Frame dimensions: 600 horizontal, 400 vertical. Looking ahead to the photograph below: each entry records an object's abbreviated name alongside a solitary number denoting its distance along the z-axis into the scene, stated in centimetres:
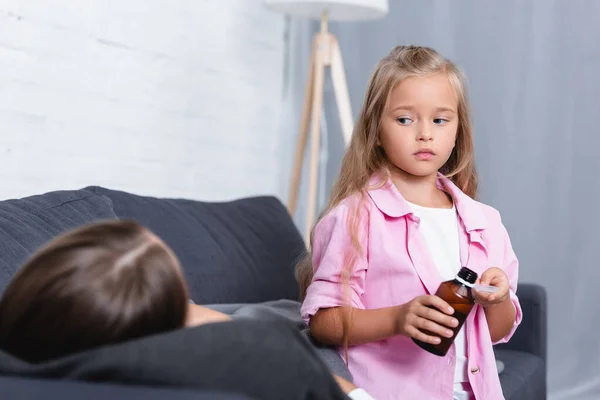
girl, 181
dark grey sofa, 130
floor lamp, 285
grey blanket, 180
